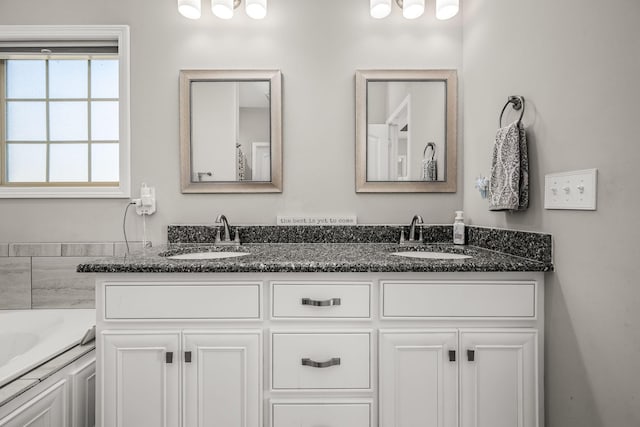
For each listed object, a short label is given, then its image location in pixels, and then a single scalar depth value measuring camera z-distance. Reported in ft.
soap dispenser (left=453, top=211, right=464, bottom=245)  5.41
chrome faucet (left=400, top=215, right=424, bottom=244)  5.41
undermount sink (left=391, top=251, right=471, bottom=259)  4.86
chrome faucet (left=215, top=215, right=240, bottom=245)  5.37
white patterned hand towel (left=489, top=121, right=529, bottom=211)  4.01
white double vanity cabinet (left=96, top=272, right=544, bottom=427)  3.69
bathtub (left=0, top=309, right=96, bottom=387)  4.31
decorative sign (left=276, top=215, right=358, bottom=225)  5.73
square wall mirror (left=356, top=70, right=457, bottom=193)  5.68
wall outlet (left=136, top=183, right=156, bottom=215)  5.60
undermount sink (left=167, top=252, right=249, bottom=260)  4.94
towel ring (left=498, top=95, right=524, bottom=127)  4.16
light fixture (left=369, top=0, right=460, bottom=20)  5.38
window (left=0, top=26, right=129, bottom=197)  5.89
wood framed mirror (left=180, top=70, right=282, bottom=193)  5.65
